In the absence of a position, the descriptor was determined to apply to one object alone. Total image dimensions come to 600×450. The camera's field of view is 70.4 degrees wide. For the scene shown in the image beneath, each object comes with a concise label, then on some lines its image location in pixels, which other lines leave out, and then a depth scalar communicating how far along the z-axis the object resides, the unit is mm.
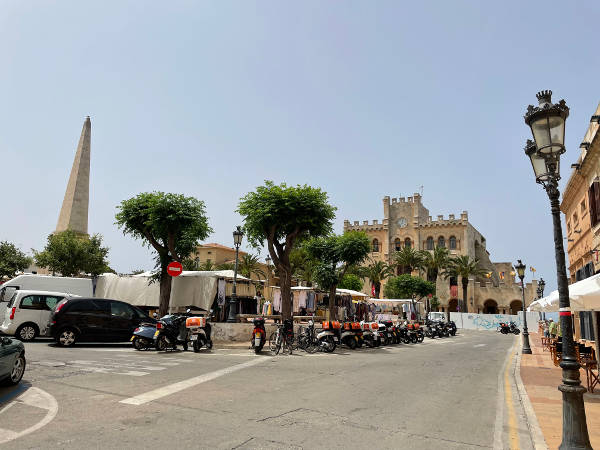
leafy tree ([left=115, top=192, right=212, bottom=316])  21703
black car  13750
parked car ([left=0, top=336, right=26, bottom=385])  6941
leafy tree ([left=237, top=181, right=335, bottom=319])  19641
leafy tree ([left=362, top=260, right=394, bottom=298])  61644
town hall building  61781
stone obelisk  41906
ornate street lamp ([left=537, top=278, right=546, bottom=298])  34206
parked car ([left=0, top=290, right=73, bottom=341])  14758
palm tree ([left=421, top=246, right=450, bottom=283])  59406
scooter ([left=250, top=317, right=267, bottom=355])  14578
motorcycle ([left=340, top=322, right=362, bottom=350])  18344
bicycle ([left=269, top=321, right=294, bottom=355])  14914
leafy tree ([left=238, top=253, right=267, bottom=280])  56156
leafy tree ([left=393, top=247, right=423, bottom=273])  59875
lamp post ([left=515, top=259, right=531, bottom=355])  19625
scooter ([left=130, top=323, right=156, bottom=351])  13734
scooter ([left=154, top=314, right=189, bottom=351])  13617
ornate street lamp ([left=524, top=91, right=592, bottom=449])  4727
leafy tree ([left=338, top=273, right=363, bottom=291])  50344
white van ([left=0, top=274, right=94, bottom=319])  17172
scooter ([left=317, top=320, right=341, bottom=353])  16250
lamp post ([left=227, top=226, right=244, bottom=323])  18141
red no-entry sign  17656
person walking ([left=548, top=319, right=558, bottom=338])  23242
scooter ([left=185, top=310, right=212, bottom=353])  14086
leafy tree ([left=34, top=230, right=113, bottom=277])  34500
